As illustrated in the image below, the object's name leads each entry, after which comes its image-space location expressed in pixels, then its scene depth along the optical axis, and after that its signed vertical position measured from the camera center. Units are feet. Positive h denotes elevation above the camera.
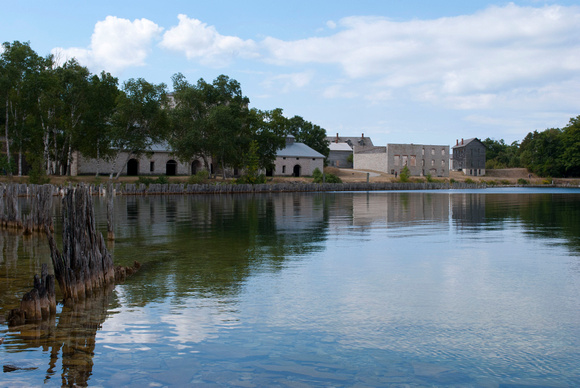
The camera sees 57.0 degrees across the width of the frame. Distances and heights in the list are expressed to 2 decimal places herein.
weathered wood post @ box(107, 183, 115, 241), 61.98 -4.15
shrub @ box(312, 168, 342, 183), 253.65 +2.95
